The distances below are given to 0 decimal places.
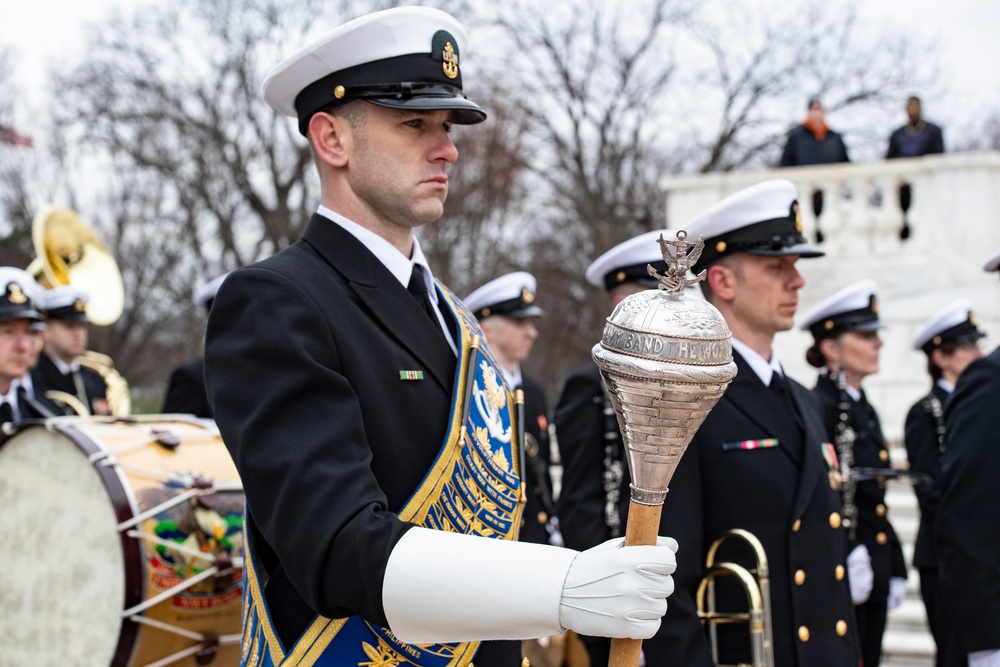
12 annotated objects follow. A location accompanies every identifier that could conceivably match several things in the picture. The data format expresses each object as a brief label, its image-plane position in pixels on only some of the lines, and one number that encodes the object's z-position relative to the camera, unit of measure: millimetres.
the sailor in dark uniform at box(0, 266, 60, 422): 5684
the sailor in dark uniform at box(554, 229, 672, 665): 4695
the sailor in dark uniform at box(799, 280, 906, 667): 5809
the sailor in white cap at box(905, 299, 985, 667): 6176
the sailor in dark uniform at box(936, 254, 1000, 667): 3809
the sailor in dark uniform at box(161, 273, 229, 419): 6766
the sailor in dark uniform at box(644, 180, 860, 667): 3158
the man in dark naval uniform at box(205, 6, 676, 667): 1721
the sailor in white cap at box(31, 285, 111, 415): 8281
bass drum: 3811
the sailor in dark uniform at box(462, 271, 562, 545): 6719
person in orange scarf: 13320
